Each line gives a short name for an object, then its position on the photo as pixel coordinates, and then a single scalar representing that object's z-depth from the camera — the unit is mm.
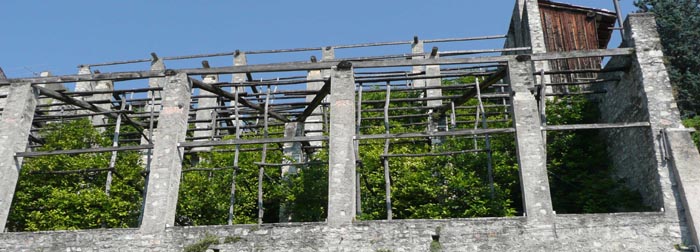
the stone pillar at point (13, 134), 13797
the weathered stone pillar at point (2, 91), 21328
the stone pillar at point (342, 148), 12375
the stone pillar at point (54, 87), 27484
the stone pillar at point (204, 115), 21722
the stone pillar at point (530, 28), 21292
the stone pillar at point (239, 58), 27095
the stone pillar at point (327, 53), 27125
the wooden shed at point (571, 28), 21109
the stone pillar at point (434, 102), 18406
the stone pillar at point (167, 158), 12703
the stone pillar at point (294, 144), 18000
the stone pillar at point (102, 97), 23375
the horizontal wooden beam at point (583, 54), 13617
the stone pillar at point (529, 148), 11875
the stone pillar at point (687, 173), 11500
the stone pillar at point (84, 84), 26891
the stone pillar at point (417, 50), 25550
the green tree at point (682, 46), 21922
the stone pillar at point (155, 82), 20016
